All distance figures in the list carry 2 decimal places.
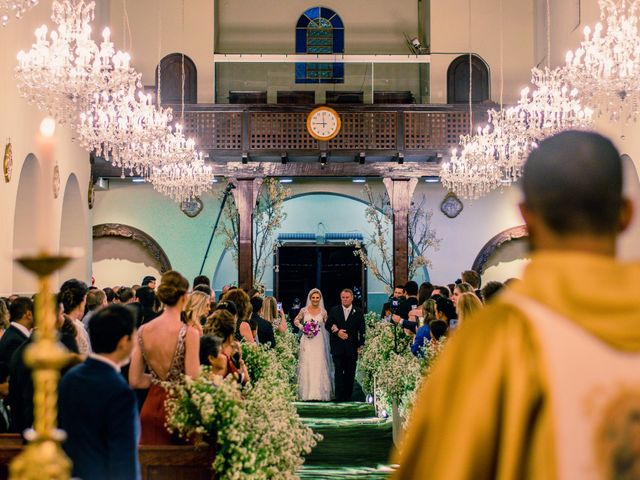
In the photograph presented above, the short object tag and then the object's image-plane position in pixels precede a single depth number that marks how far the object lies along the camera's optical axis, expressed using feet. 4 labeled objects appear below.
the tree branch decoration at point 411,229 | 69.92
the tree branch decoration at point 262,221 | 68.85
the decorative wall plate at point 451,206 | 74.02
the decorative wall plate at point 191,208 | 73.51
